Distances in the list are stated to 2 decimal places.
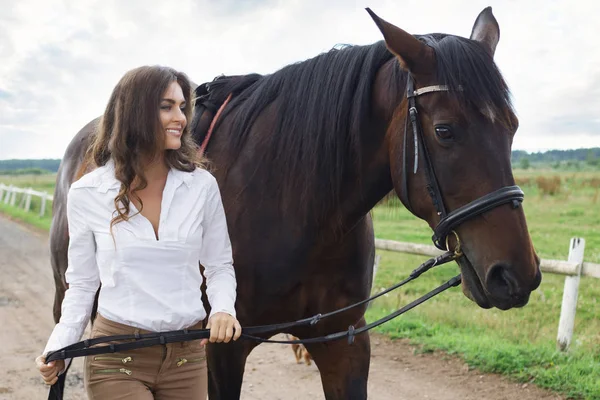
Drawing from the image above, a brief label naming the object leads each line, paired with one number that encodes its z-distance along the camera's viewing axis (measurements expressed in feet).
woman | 6.34
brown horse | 6.79
